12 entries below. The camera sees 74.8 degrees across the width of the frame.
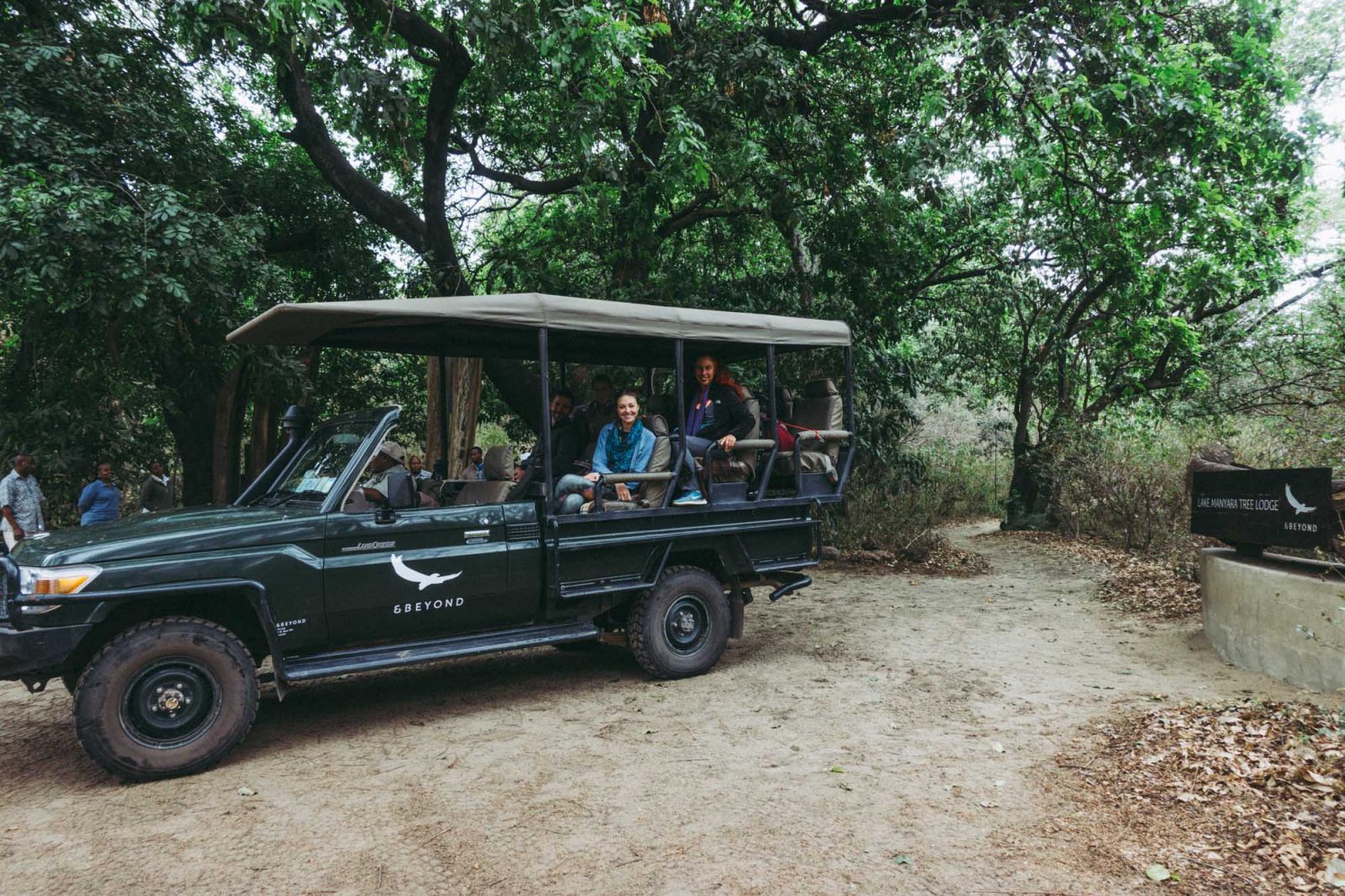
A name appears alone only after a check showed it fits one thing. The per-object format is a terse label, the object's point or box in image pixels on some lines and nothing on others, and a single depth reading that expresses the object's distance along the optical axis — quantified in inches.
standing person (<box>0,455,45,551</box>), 403.5
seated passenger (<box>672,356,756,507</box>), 263.9
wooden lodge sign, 244.4
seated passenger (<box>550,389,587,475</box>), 271.1
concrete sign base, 223.3
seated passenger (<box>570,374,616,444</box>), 285.9
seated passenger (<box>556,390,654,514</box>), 260.7
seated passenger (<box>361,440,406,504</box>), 219.5
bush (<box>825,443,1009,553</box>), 526.6
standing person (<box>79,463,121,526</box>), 416.2
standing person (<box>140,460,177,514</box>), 447.5
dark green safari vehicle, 181.6
